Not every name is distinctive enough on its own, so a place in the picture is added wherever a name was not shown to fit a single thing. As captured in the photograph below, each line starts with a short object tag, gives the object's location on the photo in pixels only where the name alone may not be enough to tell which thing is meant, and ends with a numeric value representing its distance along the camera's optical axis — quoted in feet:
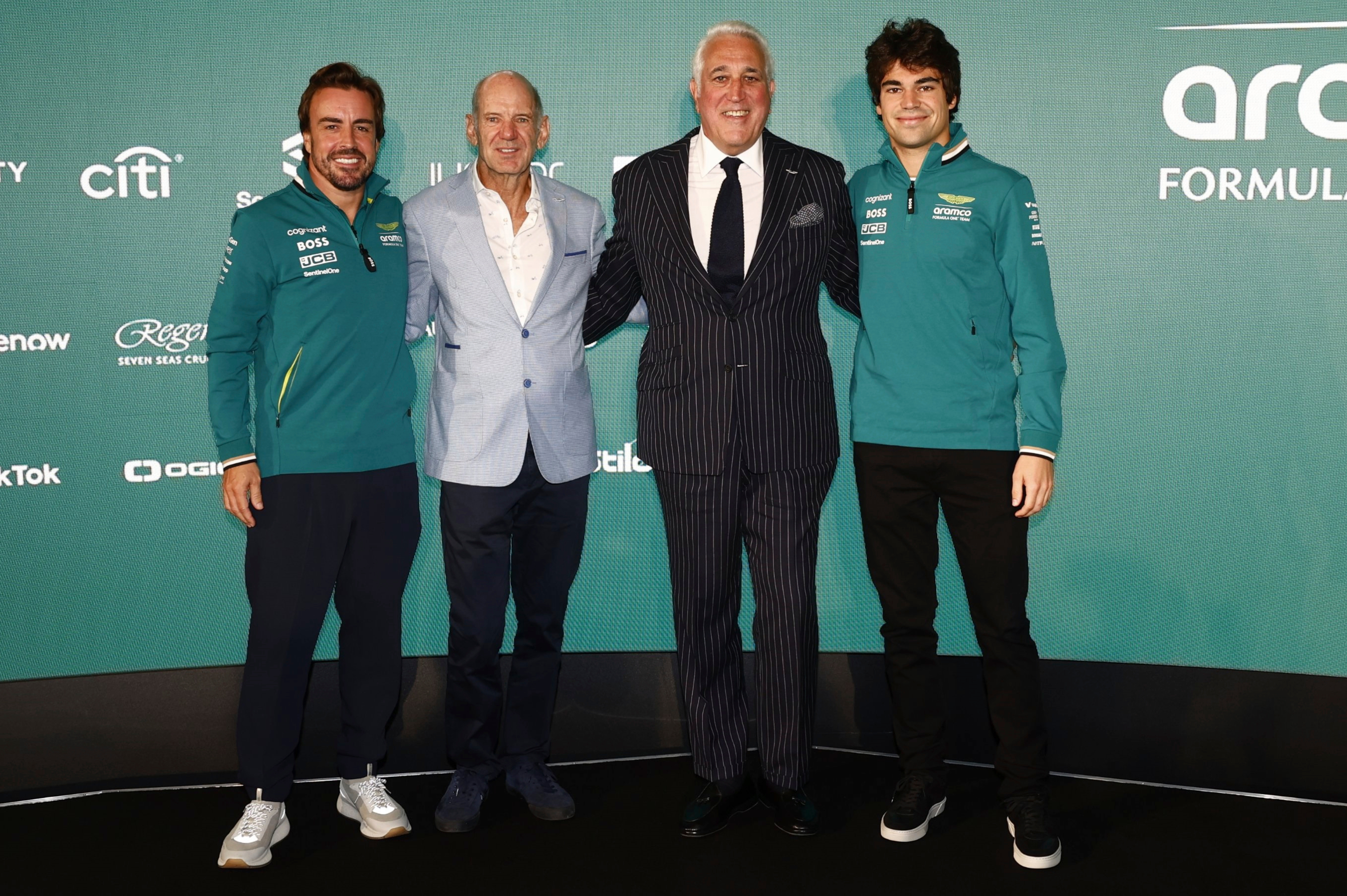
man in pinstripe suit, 8.48
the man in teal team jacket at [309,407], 8.34
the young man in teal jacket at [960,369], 8.24
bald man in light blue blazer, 8.74
